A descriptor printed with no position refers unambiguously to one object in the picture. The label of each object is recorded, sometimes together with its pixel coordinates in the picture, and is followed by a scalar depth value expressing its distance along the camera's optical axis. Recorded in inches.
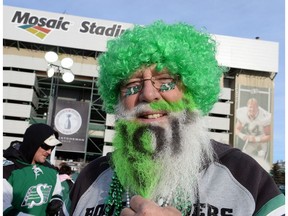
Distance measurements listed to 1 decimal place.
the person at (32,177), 110.0
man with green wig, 44.6
